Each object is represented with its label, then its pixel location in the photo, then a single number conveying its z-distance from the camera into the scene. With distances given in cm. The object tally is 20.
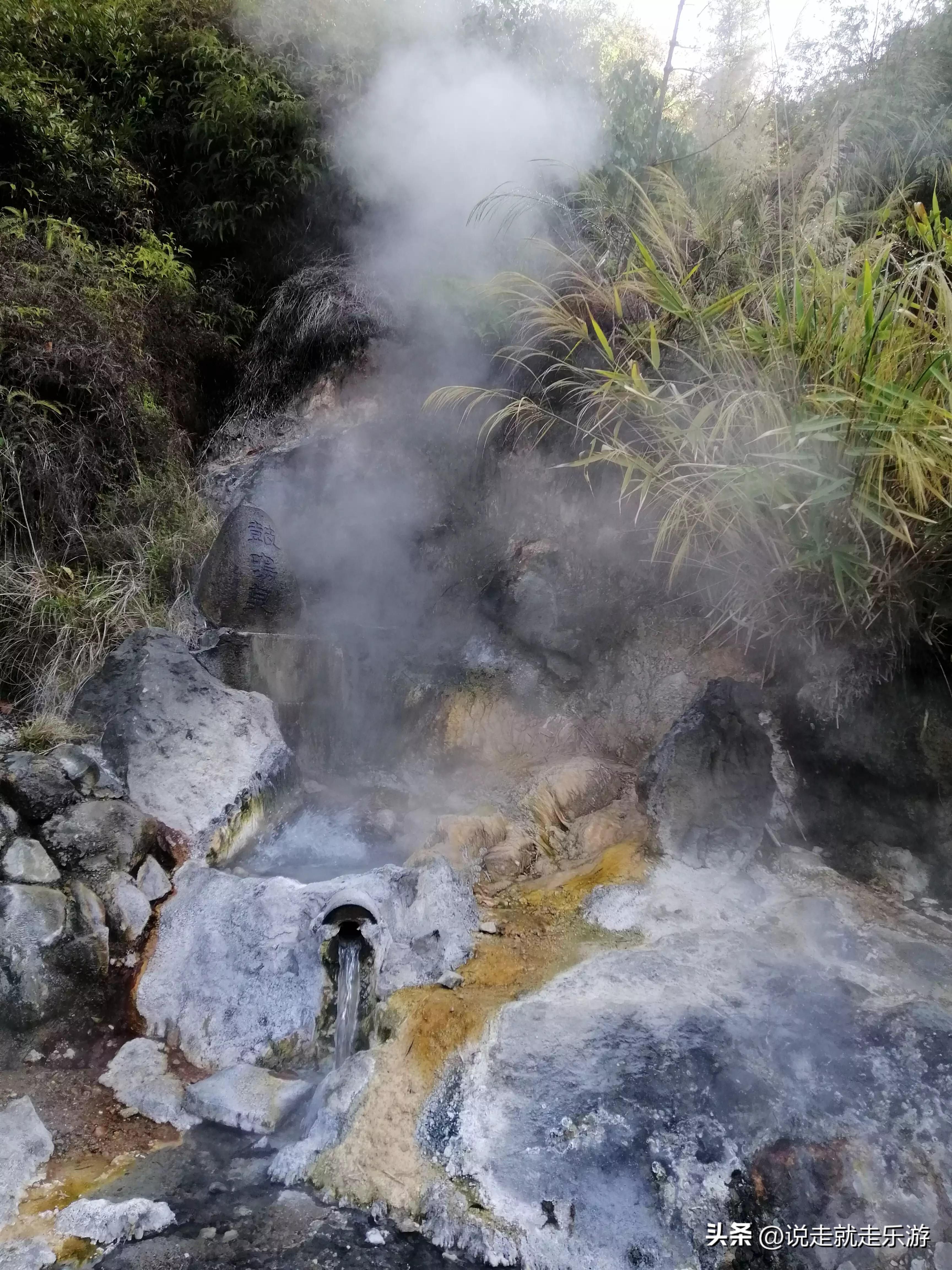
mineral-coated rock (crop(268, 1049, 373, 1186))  196
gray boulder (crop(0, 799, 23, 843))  262
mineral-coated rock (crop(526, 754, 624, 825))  306
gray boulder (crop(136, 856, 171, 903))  275
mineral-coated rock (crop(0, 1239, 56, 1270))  169
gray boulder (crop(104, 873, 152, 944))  265
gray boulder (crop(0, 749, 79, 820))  271
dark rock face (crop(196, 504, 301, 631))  394
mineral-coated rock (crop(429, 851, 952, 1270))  173
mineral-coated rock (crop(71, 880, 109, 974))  253
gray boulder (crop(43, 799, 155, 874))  269
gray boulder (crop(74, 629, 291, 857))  306
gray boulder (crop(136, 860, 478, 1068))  246
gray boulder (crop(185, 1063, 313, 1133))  218
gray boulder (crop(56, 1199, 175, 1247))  179
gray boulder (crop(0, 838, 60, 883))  256
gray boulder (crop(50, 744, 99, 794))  285
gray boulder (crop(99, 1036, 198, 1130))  222
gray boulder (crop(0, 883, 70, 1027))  238
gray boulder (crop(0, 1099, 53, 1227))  190
